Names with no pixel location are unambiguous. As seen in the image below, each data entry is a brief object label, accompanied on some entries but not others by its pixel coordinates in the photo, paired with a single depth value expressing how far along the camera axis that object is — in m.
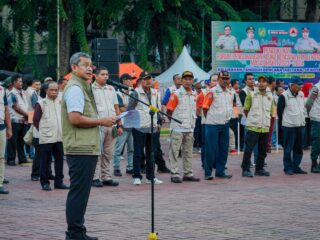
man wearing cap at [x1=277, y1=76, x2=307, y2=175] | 18.17
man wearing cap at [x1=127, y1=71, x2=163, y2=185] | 16.20
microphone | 10.10
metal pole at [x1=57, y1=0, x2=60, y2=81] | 35.27
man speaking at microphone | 9.55
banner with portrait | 27.20
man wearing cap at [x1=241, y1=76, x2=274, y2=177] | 17.66
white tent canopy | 32.91
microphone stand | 9.57
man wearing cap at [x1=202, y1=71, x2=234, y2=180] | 17.06
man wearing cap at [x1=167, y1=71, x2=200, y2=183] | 16.55
